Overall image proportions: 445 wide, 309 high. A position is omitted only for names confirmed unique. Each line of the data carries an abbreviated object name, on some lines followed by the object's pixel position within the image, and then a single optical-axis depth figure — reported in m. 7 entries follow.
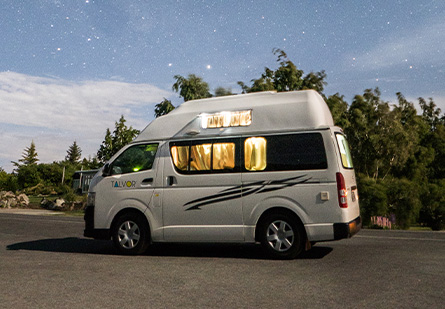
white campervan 7.59
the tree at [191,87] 32.19
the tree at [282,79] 31.24
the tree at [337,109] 33.94
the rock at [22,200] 33.40
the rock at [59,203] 30.69
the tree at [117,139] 38.50
